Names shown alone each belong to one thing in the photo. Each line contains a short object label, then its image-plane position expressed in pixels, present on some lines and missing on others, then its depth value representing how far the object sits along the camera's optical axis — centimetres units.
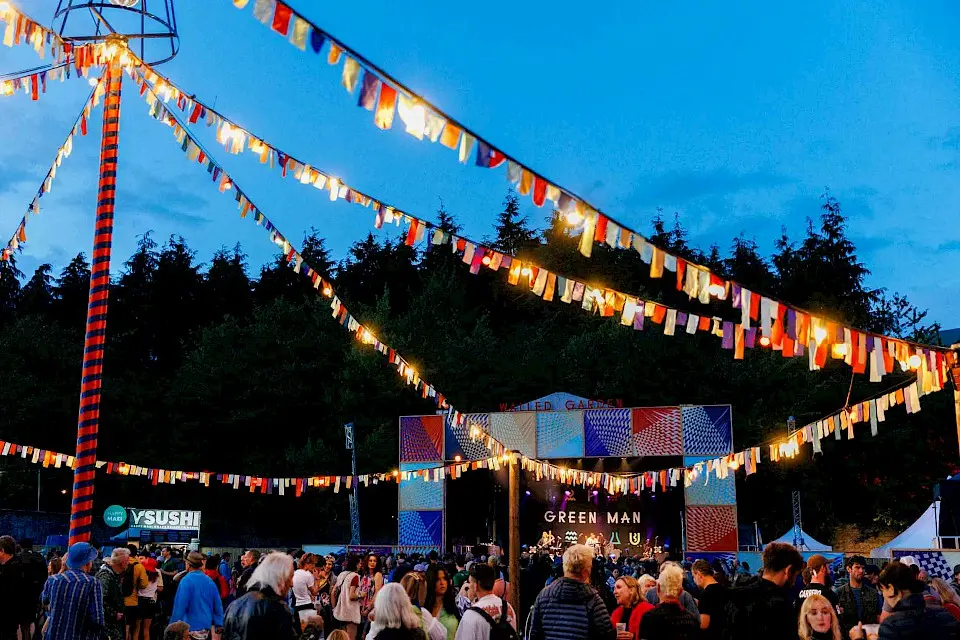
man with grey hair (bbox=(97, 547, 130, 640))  802
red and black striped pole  910
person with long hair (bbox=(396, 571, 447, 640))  633
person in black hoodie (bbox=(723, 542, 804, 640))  496
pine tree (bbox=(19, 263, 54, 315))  4672
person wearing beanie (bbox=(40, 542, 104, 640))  611
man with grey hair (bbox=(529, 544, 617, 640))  564
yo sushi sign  2261
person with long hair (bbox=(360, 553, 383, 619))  1073
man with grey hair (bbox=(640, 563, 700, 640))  596
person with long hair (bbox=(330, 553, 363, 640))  996
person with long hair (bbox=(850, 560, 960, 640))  470
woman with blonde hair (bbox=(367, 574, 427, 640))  486
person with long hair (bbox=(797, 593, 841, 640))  597
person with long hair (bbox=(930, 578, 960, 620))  710
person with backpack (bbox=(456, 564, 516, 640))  590
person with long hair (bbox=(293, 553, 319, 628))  916
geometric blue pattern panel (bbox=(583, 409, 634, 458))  2556
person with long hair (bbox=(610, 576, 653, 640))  692
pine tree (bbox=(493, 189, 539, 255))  5212
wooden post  1335
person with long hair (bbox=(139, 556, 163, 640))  1083
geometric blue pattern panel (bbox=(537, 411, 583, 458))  2566
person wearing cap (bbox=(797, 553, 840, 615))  900
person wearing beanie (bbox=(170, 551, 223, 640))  839
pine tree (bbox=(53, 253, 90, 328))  4788
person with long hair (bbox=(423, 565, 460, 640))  701
